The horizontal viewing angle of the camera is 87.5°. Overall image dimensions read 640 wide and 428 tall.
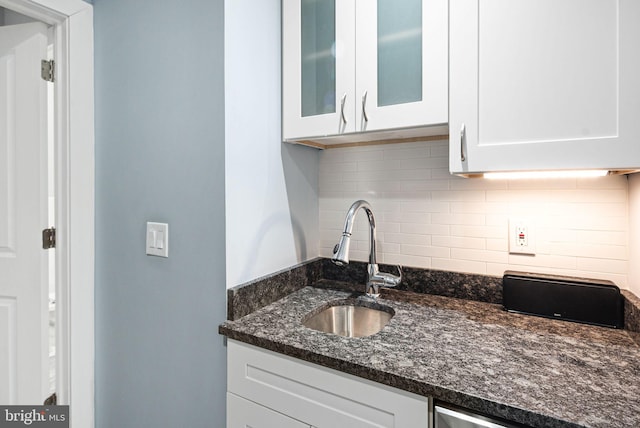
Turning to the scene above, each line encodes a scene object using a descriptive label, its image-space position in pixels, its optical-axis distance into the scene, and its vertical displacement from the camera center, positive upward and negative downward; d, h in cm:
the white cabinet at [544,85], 84 +34
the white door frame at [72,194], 134 +7
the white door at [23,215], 137 -2
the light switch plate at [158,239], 124 -11
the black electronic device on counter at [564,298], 107 -30
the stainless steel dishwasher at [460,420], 71 -46
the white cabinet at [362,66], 107 +51
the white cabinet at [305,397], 82 -51
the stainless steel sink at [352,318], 131 -44
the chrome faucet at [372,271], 125 -25
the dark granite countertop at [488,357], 68 -39
